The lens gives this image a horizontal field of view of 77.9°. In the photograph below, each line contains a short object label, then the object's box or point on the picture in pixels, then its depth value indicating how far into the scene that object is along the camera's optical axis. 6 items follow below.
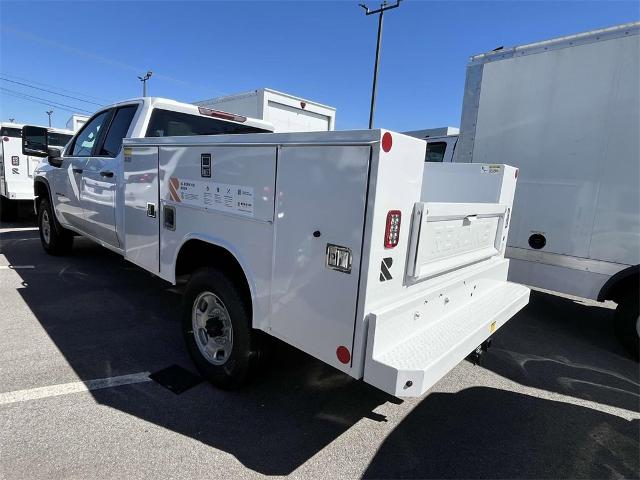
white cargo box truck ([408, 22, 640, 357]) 3.96
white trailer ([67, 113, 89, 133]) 13.38
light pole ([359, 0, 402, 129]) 13.95
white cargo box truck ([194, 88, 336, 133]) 7.48
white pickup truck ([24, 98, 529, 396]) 1.92
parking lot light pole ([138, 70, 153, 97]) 25.17
